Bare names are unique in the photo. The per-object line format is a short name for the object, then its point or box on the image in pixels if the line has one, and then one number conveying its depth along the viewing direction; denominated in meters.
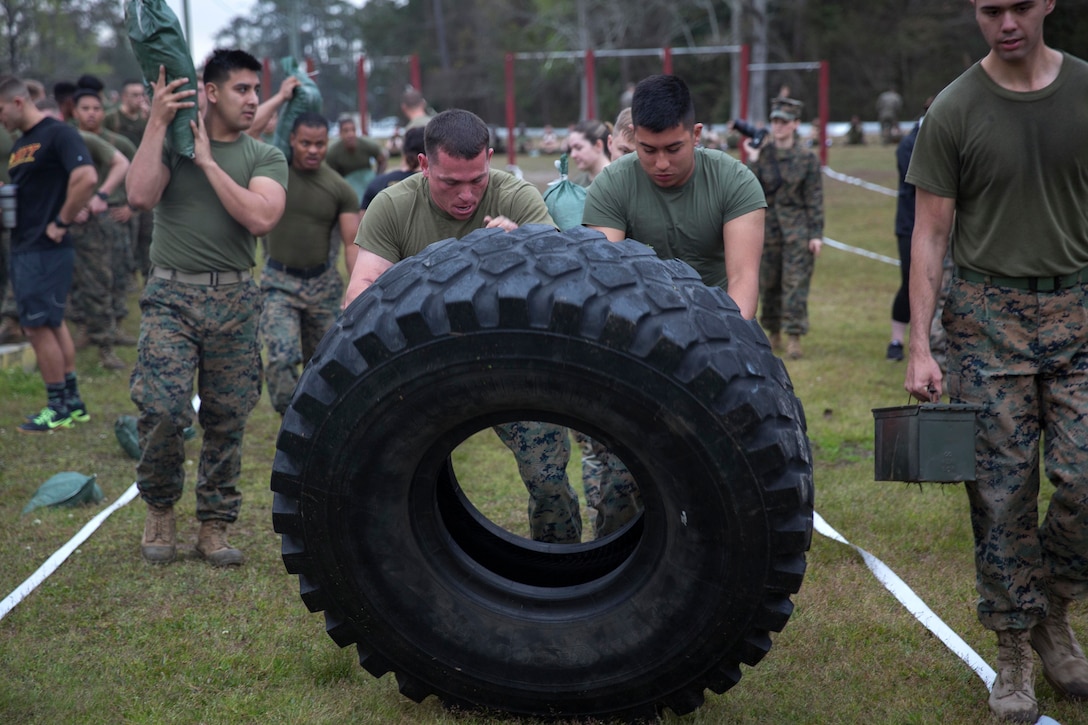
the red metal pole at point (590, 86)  21.00
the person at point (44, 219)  8.05
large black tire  2.97
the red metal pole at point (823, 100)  22.07
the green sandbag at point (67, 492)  6.22
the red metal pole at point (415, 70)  23.40
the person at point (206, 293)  5.02
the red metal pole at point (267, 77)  26.22
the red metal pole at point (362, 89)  24.73
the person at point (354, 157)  10.39
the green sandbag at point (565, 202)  5.39
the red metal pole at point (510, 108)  22.47
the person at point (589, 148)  7.27
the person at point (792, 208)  10.31
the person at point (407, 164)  7.30
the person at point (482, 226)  4.17
